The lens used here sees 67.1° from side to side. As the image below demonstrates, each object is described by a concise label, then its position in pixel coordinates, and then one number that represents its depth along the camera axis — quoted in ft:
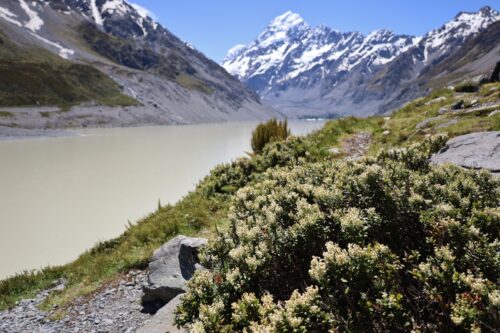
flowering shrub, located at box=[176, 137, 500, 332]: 11.63
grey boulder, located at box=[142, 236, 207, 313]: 25.03
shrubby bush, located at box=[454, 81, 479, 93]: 72.76
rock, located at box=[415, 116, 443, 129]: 46.84
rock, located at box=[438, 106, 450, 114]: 53.12
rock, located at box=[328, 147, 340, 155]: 46.51
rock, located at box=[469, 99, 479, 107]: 50.81
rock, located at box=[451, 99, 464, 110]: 53.01
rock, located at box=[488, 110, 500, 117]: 40.87
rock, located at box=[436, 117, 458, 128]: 42.22
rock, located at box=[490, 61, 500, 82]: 74.79
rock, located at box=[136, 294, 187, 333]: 18.99
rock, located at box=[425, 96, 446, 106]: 66.72
